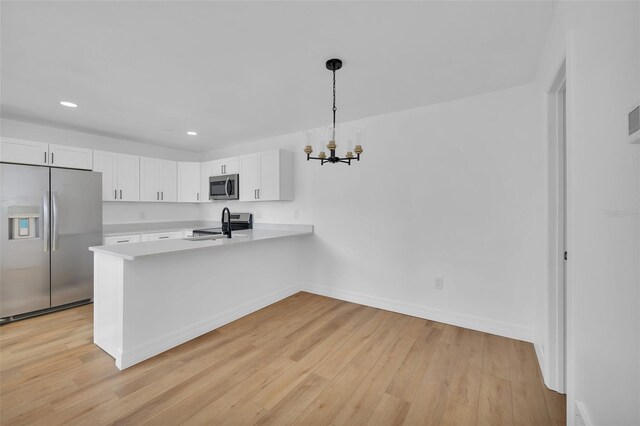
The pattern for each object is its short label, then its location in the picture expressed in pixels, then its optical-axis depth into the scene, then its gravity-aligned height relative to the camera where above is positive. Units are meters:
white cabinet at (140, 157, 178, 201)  4.52 +0.53
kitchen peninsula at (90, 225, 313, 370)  2.19 -0.74
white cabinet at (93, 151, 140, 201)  3.99 +0.55
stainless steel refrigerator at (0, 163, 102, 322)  3.02 -0.30
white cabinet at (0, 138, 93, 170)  3.19 +0.70
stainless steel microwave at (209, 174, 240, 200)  4.43 +0.40
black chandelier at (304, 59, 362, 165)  2.18 +0.60
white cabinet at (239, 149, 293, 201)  3.96 +0.53
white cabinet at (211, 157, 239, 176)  4.51 +0.75
